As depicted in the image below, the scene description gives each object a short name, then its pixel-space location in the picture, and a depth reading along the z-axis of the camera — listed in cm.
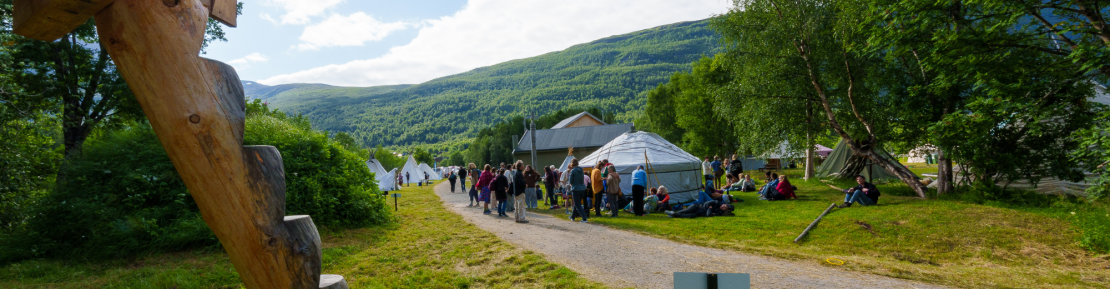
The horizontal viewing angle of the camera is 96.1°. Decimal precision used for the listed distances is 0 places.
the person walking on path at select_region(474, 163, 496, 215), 1529
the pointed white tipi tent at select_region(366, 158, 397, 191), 3253
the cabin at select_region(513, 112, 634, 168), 4538
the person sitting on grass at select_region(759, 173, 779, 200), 1655
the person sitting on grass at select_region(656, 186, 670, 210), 1426
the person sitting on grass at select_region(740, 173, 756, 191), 2025
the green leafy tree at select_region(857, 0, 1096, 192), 1052
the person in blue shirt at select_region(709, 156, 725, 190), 2153
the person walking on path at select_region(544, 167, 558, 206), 1548
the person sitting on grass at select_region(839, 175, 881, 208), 1354
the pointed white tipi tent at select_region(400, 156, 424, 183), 4422
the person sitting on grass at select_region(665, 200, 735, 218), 1317
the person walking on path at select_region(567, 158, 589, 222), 1262
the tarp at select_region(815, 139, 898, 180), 2292
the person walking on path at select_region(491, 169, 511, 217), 1395
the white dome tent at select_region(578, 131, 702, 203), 1650
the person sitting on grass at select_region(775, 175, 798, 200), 1648
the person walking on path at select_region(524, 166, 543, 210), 1521
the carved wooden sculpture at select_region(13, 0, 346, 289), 141
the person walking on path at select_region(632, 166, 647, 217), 1319
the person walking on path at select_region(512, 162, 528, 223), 1277
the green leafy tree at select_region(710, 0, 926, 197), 1627
